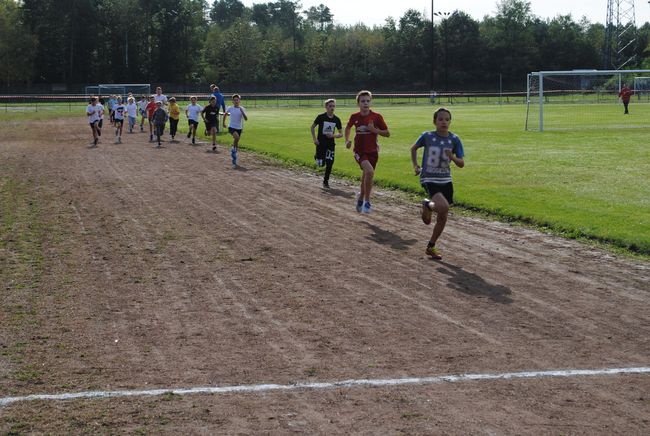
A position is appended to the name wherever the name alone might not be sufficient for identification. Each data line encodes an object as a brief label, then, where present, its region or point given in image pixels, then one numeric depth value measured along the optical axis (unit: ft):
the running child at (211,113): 103.45
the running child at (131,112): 133.69
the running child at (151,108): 116.88
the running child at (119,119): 111.45
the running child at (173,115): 113.29
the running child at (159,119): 105.09
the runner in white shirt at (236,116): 80.74
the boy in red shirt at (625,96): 157.28
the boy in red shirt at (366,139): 47.60
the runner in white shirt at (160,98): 116.81
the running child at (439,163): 36.29
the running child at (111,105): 151.02
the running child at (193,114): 109.50
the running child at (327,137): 61.00
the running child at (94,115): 108.27
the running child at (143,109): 136.77
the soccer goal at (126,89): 221.68
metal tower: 285.23
